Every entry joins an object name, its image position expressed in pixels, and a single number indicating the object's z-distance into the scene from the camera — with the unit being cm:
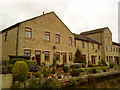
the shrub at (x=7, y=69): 979
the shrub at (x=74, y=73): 1394
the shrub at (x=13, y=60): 1176
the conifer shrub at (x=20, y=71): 920
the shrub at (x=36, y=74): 1104
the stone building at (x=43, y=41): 1599
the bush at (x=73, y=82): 1204
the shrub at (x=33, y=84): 955
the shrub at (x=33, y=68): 1221
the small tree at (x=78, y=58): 2264
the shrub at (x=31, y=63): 1248
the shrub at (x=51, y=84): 1001
